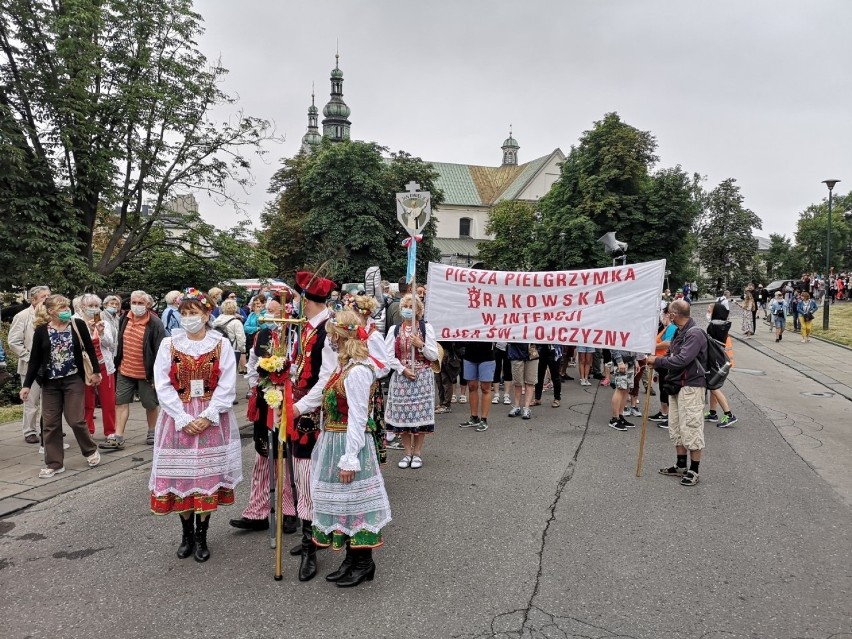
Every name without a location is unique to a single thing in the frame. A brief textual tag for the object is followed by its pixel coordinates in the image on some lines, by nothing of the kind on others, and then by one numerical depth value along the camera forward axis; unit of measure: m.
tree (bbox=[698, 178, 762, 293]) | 60.81
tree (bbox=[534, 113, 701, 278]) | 31.23
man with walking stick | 5.84
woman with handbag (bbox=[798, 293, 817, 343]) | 19.94
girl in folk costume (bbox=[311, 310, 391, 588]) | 3.66
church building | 63.16
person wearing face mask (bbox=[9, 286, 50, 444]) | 7.21
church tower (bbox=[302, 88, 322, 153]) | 81.06
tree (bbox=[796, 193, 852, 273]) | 75.12
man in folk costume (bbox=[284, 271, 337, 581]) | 3.96
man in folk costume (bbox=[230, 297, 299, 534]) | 4.28
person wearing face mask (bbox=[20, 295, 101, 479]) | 5.96
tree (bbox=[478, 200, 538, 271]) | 49.03
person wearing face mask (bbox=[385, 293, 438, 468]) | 6.34
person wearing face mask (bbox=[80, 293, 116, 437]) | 7.16
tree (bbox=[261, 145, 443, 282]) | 36.66
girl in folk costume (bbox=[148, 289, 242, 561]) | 4.06
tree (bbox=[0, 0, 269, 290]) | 13.19
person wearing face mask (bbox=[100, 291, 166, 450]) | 6.98
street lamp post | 21.55
